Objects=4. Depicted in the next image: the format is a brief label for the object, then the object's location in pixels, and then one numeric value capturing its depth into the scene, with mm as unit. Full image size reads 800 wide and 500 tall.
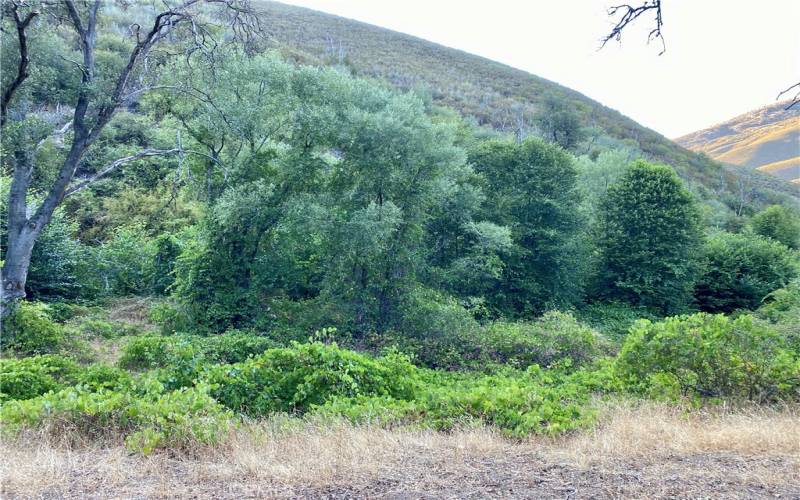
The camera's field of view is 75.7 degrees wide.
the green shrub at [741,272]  25047
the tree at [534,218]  22672
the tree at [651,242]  24156
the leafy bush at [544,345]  13508
